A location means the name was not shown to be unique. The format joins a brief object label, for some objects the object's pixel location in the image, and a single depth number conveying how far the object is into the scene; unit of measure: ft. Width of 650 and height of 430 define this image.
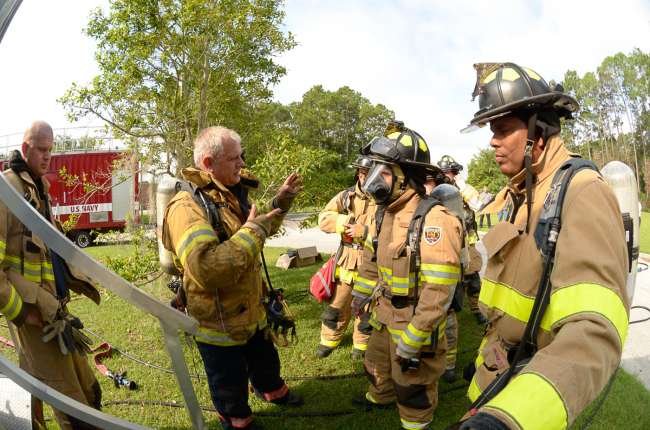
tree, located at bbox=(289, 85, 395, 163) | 87.04
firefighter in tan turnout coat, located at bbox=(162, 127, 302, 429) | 9.05
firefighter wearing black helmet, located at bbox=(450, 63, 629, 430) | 3.58
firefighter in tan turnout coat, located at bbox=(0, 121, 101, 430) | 7.39
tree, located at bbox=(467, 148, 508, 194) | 124.16
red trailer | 15.76
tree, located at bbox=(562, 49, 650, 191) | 163.53
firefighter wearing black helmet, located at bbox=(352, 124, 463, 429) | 9.66
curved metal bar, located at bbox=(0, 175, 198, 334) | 4.06
